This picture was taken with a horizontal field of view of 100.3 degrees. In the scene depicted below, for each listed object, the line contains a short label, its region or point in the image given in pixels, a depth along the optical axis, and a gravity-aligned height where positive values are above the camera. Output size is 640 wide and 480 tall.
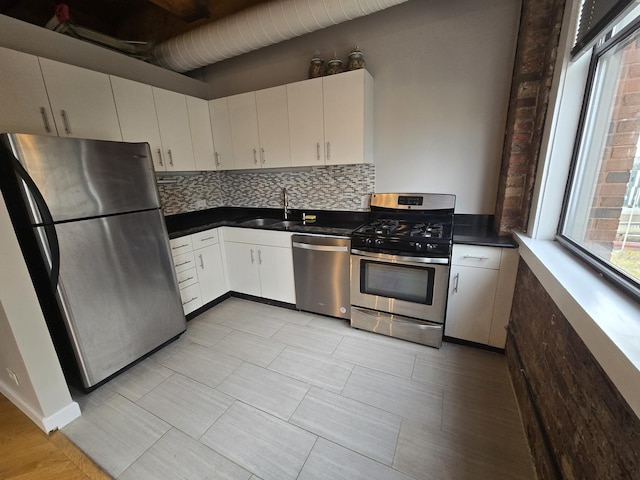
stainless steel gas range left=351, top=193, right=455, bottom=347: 2.03 -0.76
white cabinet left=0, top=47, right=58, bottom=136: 1.68 +0.58
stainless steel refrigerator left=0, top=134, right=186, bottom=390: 1.49 -0.36
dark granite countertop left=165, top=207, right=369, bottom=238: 2.53 -0.45
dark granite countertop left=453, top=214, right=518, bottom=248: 1.92 -0.50
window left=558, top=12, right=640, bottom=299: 1.07 -0.02
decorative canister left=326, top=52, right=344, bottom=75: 2.38 +0.95
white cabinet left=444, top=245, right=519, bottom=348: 1.92 -0.90
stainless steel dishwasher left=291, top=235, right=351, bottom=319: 2.42 -0.89
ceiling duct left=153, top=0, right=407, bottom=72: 2.01 +1.24
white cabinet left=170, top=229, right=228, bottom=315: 2.51 -0.86
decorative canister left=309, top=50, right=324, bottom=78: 2.44 +0.98
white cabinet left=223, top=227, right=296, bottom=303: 2.70 -0.87
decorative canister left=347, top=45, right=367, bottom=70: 2.31 +0.97
